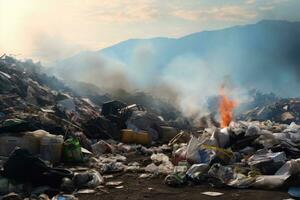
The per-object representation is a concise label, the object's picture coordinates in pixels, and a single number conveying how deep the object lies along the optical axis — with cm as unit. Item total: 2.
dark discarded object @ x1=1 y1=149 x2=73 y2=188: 617
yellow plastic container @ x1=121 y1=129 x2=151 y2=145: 1194
